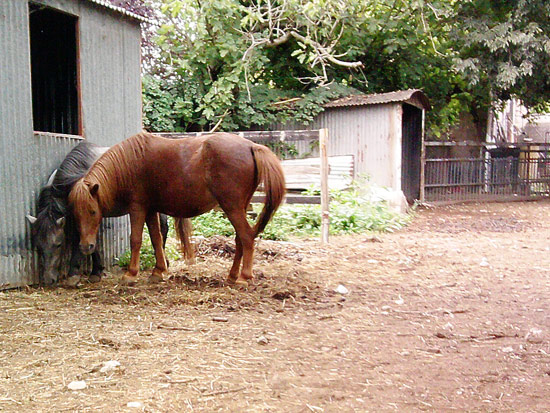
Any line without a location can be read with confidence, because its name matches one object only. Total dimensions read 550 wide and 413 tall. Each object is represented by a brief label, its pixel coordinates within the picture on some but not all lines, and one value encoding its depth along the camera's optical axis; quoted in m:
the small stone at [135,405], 2.73
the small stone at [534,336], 3.88
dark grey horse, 5.49
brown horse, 5.48
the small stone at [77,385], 2.97
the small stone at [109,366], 3.23
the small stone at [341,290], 5.47
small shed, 12.55
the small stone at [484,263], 6.75
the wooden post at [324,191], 8.44
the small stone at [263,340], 3.81
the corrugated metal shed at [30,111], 5.39
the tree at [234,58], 13.23
